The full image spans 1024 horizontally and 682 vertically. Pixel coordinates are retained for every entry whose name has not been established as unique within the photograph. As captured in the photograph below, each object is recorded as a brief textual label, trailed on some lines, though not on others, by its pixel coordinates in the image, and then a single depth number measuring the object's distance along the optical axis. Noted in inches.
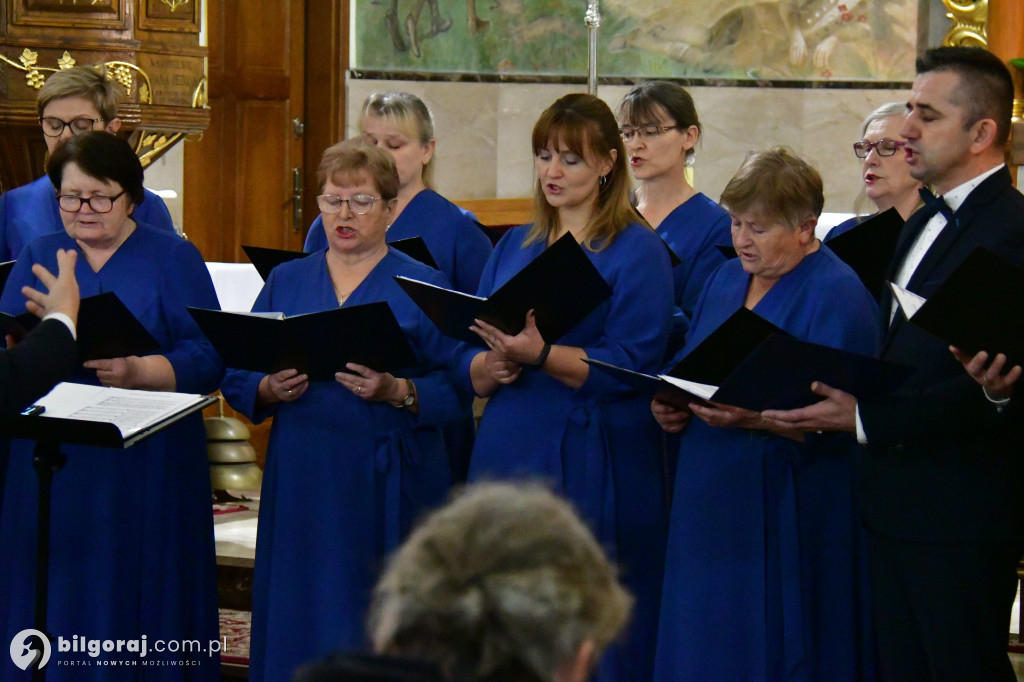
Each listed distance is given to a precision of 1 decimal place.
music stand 222.3
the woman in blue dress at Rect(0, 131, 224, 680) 266.9
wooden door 654.9
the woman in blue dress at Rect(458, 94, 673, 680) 257.9
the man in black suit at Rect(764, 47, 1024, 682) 214.4
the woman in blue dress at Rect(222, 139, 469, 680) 261.3
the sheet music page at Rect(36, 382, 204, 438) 229.7
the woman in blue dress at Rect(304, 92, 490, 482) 328.3
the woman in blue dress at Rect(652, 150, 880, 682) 238.3
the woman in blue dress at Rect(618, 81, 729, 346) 316.2
